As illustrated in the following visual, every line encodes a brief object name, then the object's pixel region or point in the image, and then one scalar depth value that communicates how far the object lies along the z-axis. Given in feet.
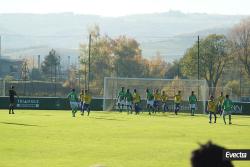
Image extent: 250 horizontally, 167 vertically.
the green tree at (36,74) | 486.79
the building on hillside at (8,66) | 583.09
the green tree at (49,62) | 441.68
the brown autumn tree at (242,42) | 352.69
